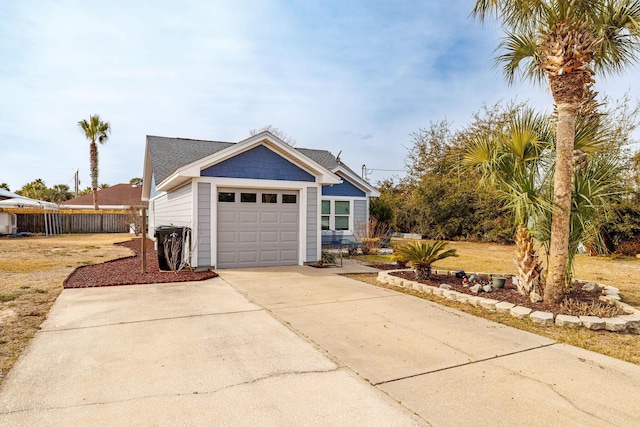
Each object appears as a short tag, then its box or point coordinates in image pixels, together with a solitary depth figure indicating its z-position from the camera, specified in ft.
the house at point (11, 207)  69.51
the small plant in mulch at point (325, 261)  34.47
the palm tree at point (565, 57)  18.26
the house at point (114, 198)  107.47
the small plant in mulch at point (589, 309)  17.16
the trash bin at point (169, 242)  30.19
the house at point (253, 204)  31.24
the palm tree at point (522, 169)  20.25
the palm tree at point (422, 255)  25.03
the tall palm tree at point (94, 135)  91.86
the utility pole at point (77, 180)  141.83
